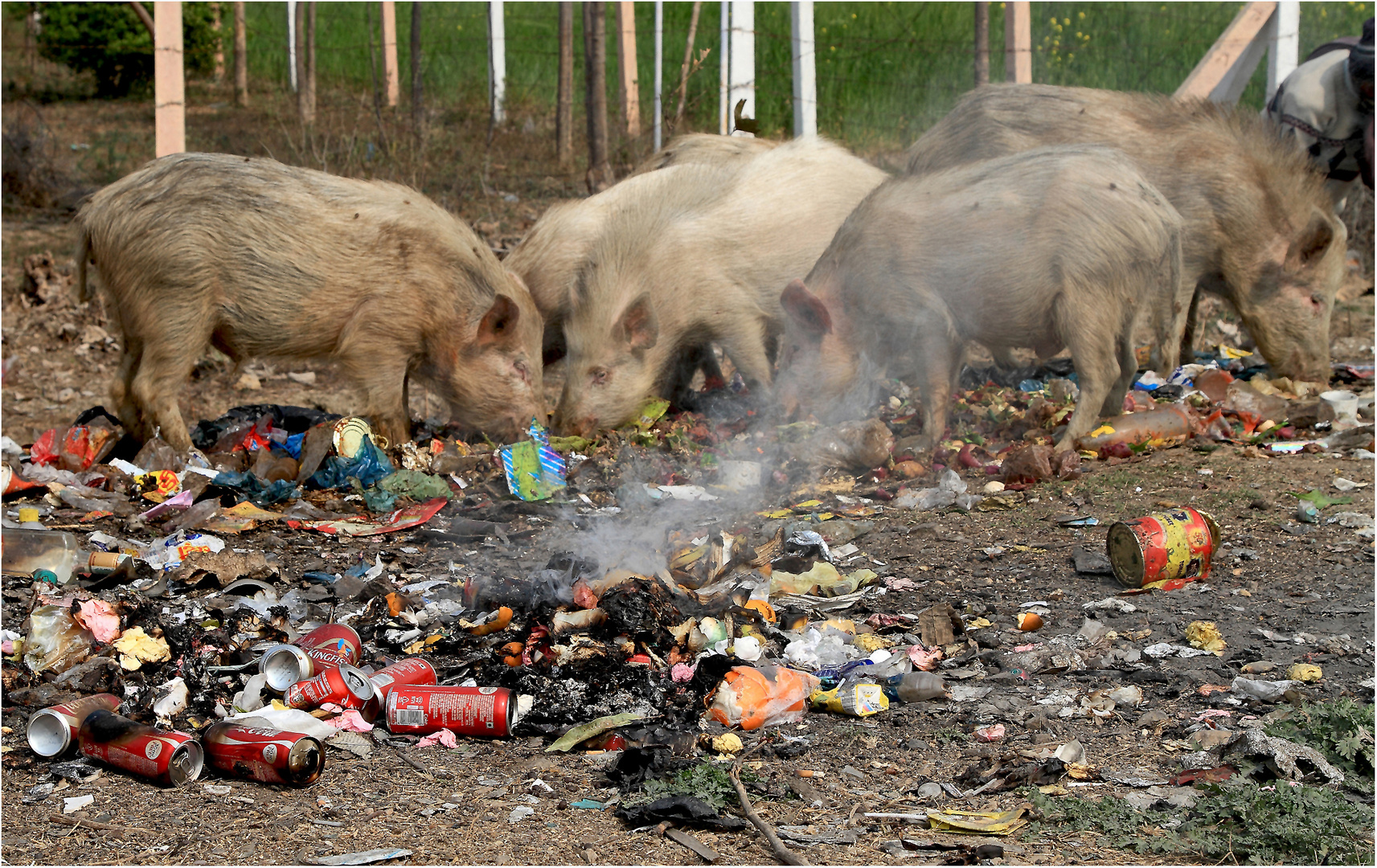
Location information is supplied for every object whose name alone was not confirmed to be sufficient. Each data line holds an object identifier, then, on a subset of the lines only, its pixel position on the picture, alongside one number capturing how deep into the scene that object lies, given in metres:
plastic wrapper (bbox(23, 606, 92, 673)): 4.21
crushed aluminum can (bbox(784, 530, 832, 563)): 5.09
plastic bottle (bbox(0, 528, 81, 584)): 5.15
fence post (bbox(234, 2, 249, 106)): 15.36
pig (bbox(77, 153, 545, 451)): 6.66
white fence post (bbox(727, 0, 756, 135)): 10.30
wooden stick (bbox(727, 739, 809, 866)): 2.90
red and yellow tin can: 4.60
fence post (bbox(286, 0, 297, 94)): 13.30
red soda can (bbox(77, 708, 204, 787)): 3.42
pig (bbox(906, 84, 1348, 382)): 7.86
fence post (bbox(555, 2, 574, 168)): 12.09
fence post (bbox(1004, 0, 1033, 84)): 10.32
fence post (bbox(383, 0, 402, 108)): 13.89
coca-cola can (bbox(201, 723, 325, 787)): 3.38
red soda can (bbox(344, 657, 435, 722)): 3.89
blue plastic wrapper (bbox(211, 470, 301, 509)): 6.38
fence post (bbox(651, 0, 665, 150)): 12.05
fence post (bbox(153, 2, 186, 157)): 8.56
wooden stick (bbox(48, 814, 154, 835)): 3.17
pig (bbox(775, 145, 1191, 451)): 6.45
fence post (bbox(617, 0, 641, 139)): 12.62
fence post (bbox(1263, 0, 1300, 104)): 10.47
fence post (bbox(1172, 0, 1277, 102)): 10.55
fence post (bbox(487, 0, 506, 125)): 13.23
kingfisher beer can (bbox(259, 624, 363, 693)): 3.94
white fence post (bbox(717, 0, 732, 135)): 10.87
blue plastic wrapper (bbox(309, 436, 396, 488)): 6.61
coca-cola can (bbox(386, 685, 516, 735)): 3.76
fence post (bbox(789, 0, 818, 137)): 10.41
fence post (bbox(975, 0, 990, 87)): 10.55
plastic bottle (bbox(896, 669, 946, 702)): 3.89
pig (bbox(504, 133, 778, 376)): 8.24
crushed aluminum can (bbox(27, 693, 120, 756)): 3.60
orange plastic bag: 3.75
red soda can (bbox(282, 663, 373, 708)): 3.85
